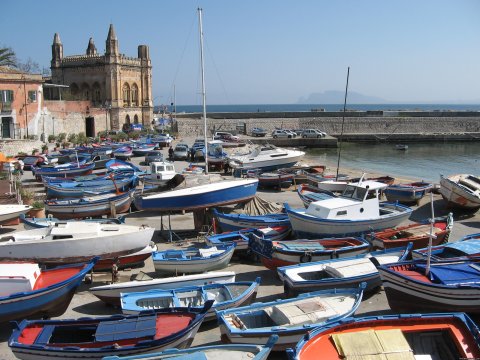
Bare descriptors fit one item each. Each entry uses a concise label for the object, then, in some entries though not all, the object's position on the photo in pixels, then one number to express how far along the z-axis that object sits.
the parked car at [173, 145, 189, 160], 42.84
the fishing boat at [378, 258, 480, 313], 11.29
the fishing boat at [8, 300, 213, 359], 9.35
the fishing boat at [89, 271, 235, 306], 12.55
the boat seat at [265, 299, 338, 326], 10.40
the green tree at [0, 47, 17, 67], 47.43
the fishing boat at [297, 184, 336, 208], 21.48
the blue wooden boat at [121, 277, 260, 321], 11.68
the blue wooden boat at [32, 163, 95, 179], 30.81
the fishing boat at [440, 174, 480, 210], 23.34
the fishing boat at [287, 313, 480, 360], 8.79
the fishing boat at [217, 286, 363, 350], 9.98
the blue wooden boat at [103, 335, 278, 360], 8.64
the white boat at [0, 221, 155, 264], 14.62
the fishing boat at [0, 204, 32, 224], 19.58
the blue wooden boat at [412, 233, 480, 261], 13.80
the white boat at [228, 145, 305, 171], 34.86
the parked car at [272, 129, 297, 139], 63.62
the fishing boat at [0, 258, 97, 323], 11.57
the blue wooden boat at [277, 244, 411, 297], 12.70
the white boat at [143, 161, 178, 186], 27.00
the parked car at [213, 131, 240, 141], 57.69
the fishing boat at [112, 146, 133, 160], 41.44
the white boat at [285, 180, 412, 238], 17.20
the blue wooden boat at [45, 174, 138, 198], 24.83
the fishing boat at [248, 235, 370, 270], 14.56
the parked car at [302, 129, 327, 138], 63.67
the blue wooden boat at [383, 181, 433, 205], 25.47
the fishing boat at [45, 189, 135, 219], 21.58
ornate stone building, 56.81
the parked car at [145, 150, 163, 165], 39.22
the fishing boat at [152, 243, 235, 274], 14.55
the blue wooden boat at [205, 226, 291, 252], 16.58
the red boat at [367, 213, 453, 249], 16.09
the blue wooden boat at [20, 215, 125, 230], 17.77
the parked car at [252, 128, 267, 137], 67.75
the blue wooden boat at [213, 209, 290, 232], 18.48
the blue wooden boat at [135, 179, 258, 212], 19.08
